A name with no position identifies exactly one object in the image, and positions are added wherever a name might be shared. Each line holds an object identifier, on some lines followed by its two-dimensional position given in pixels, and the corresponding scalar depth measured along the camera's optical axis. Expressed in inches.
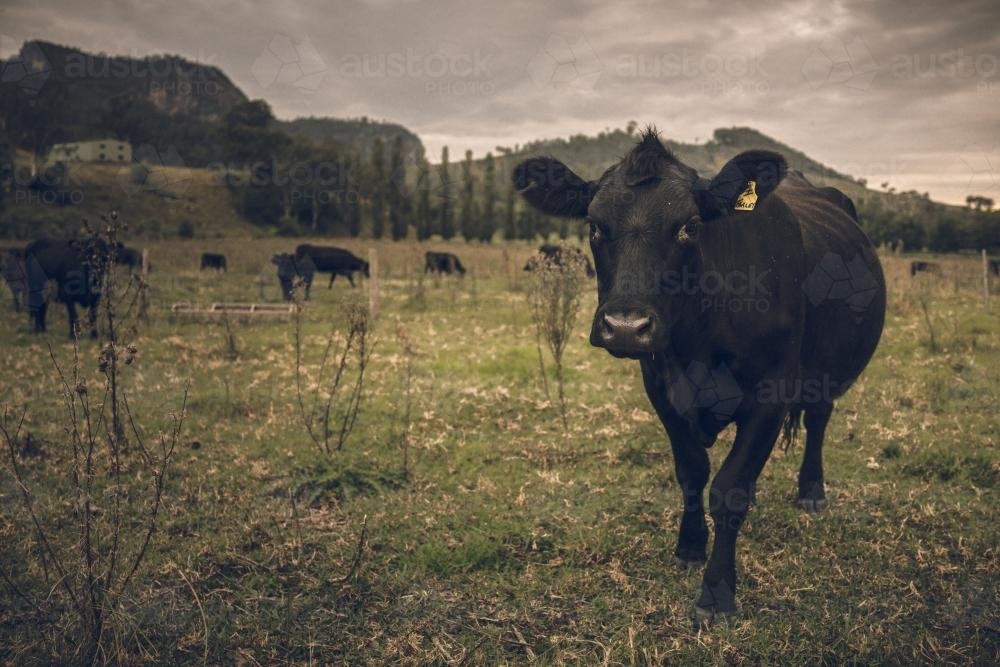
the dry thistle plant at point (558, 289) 263.7
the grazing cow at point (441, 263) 1032.2
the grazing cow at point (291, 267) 746.1
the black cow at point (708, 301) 125.4
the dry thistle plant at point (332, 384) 219.2
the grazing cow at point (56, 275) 466.3
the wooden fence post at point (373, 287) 570.6
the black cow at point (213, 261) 954.7
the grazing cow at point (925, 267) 956.6
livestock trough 530.0
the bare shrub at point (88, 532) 109.5
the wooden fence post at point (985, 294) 548.9
